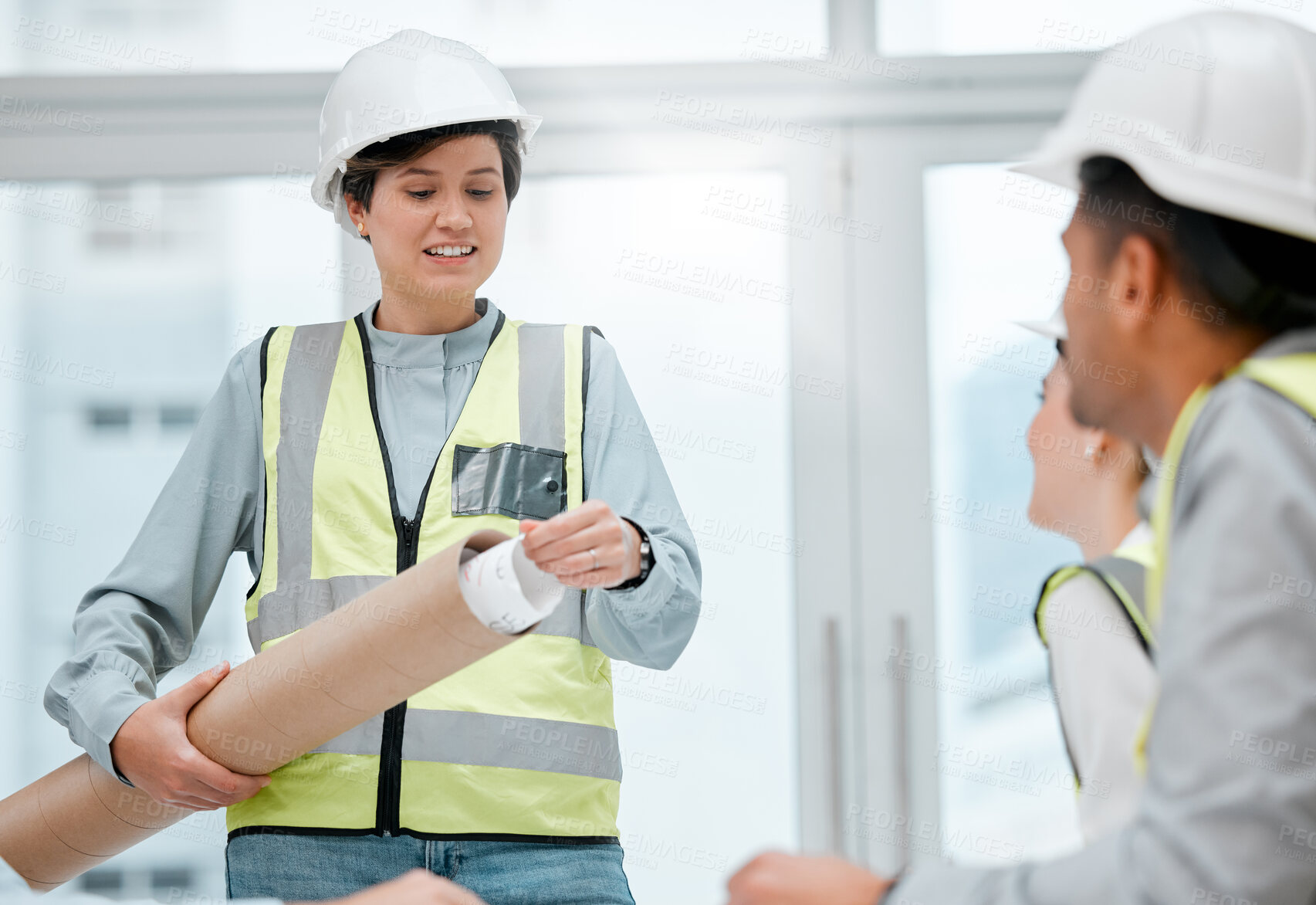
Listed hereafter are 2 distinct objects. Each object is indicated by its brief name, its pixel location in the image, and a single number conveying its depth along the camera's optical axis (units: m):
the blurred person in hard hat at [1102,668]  2.76
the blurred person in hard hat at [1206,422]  2.40
